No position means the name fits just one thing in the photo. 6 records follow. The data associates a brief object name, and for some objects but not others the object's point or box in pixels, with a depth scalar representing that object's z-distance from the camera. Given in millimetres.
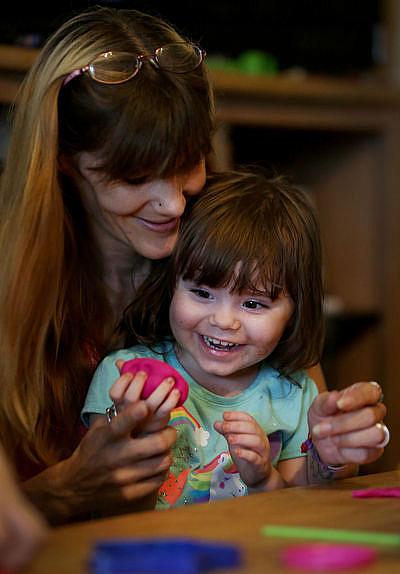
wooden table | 1011
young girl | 1387
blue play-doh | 984
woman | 1369
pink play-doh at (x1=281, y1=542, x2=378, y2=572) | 1001
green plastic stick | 1054
